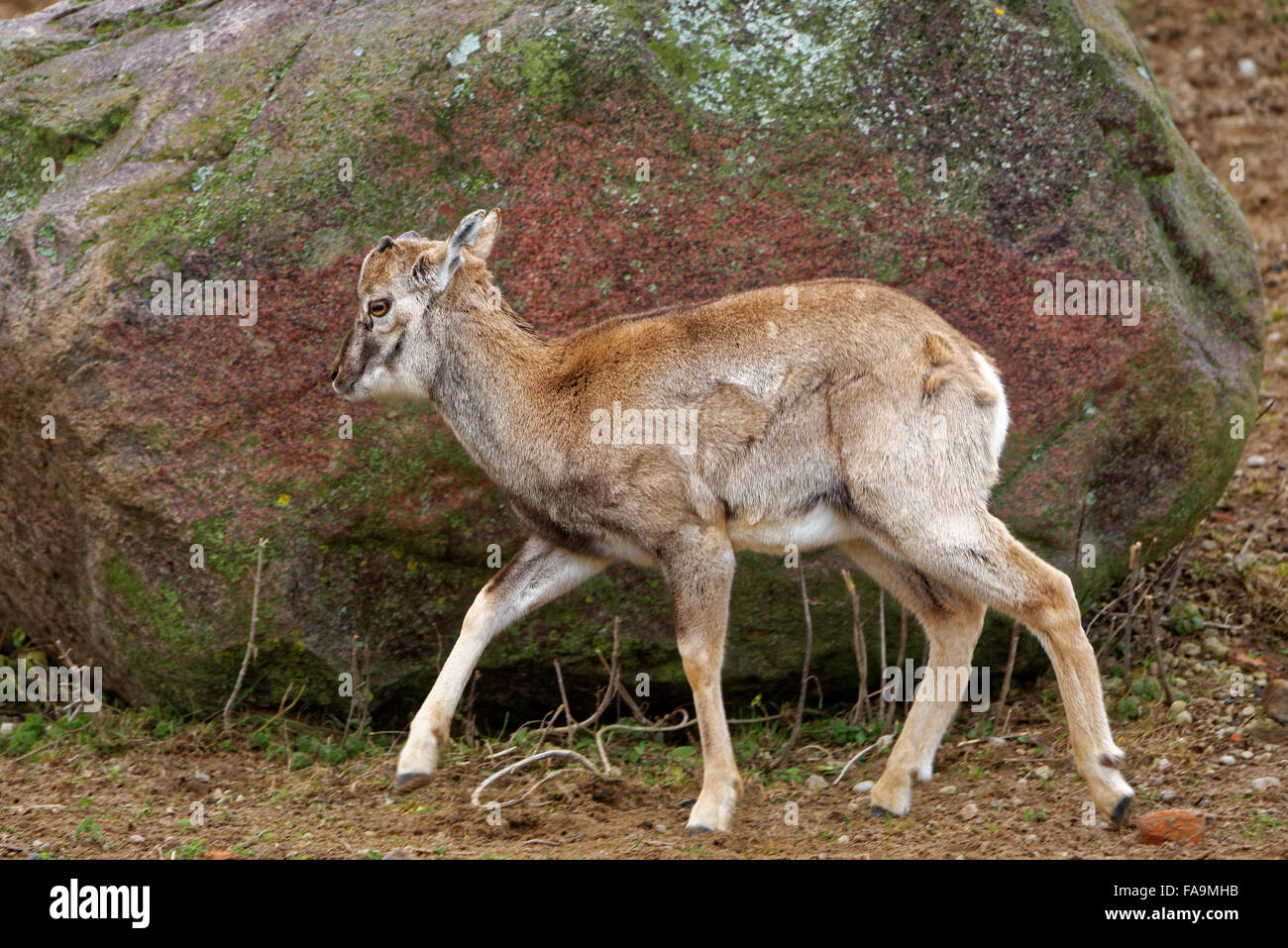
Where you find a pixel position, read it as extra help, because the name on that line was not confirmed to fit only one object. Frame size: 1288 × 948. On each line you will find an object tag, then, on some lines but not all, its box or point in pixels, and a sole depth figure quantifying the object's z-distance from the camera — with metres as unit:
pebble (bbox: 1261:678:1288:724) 7.06
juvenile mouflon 5.95
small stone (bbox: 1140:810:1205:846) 5.59
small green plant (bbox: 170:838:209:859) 5.80
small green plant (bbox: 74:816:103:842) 6.02
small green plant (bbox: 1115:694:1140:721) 7.22
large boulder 7.07
